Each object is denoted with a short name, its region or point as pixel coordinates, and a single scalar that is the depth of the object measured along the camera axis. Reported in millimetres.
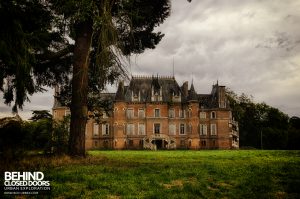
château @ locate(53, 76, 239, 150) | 39584
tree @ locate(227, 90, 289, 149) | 47926
